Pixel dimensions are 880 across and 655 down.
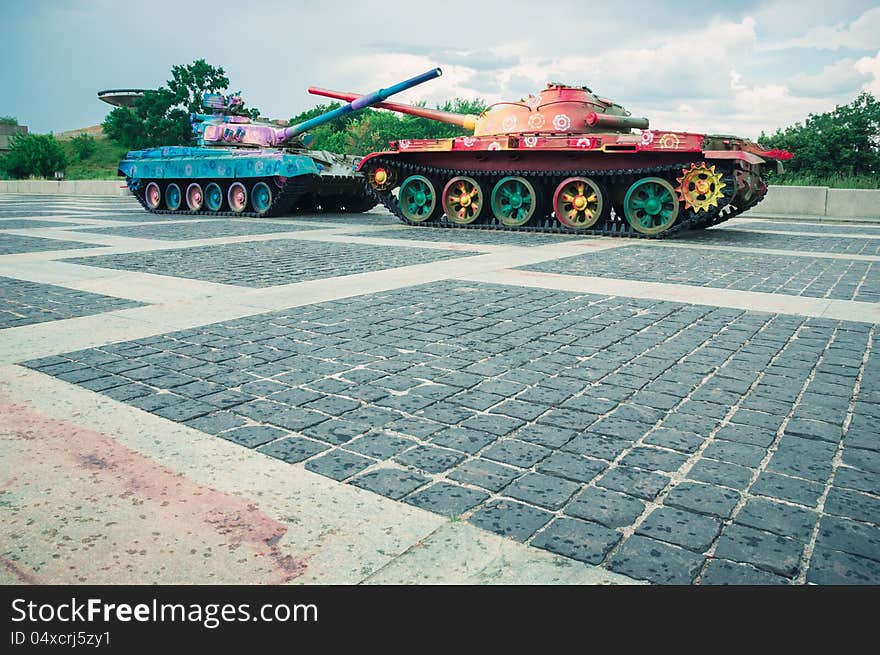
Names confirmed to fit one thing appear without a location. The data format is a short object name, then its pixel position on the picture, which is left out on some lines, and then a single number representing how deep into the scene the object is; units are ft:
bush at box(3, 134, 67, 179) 168.04
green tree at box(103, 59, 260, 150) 182.91
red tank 42.78
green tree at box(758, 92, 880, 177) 91.50
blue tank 59.88
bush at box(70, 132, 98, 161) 249.75
